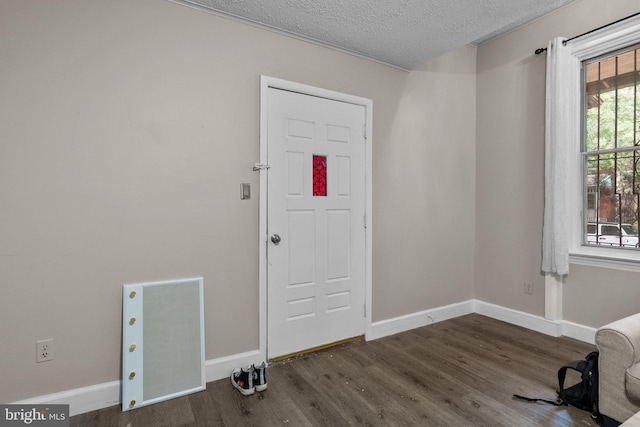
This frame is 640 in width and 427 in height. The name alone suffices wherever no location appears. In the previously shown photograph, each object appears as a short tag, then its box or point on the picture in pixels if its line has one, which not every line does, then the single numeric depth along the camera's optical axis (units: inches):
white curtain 121.4
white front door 107.7
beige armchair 66.9
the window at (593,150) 112.6
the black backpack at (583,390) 78.2
